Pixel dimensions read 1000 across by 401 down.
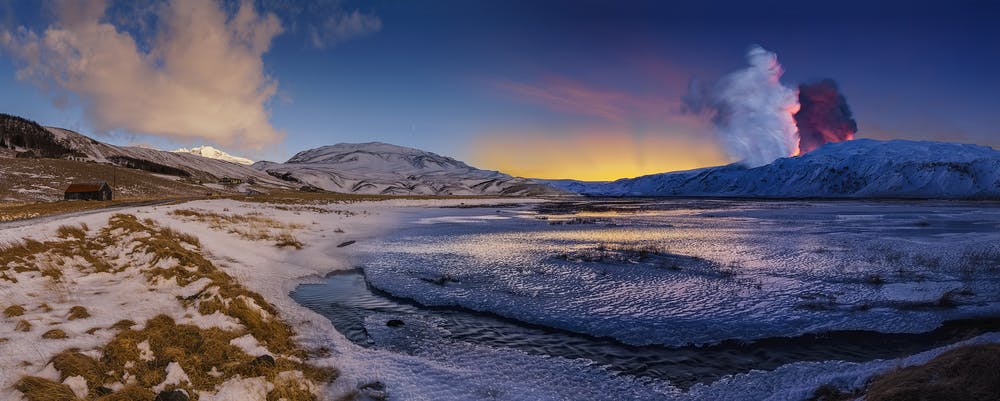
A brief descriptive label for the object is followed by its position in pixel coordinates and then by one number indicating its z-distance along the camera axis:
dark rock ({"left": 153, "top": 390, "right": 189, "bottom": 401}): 6.85
